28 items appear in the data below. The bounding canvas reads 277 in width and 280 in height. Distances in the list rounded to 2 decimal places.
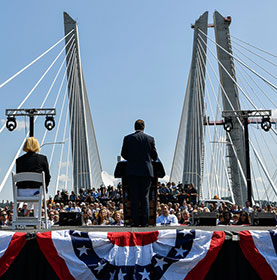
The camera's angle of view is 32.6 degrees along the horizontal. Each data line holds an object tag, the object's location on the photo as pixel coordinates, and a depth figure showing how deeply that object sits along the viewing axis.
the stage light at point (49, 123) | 20.94
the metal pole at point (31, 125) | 19.99
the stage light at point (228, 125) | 22.22
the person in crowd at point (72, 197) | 26.75
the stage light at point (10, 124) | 20.51
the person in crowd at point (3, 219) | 15.54
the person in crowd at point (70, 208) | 20.41
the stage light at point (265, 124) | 20.86
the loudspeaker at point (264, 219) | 8.68
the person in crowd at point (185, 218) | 13.41
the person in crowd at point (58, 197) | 27.59
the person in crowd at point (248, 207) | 18.09
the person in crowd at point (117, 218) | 12.88
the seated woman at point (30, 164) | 7.88
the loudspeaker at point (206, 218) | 8.68
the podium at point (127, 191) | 8.19
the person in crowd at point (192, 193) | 25.39
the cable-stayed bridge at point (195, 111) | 28.94
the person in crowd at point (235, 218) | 12.80
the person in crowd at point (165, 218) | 12.13
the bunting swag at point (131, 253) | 6.05
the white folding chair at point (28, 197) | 7.61
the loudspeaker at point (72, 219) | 9.01
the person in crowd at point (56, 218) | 15.54
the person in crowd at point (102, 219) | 13.54
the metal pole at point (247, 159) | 21.69
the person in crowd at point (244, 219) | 11.01
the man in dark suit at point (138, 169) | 7.68
